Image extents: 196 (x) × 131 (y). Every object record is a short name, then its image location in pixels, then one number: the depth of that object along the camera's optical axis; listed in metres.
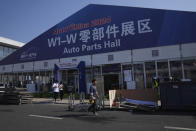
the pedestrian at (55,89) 15.46
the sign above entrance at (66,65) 20.22
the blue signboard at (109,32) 16.59
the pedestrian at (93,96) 9.23
